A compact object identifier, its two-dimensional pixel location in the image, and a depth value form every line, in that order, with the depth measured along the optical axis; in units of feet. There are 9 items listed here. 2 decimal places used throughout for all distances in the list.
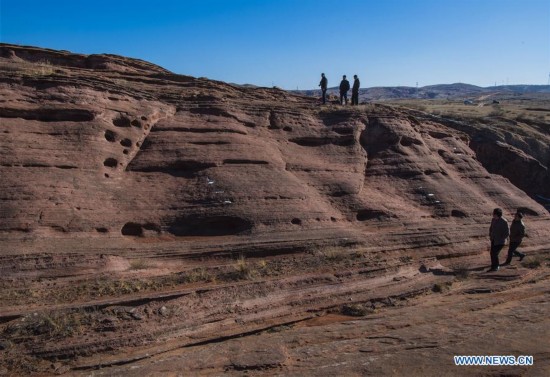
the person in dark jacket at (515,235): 44.37
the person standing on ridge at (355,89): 70.85
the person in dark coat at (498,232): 42.06
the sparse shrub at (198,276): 35.42
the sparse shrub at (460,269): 42.06
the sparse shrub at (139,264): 35.94
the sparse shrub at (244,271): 36.39
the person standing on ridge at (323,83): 69.00
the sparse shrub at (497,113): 114.36
